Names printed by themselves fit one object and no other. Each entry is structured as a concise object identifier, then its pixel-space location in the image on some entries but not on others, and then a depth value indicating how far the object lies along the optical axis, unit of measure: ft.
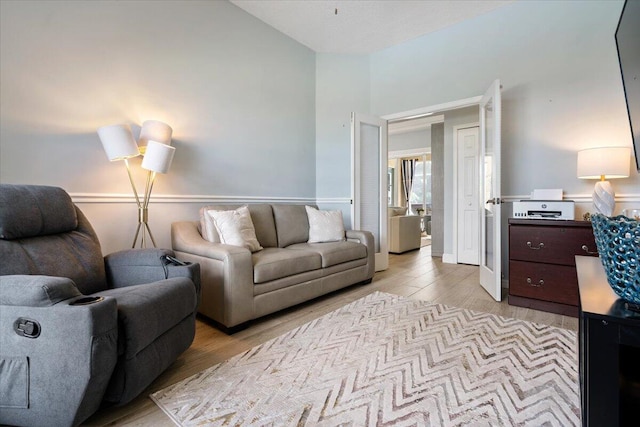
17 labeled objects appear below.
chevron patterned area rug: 4.26
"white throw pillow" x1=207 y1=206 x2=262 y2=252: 8.36
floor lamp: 7.14
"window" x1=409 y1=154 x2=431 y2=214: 30.86
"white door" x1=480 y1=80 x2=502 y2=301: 9.34
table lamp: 7.89
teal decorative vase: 2.18
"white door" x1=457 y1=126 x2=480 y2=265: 15.04
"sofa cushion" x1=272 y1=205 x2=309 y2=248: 10.87
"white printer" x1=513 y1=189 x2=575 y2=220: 8.53
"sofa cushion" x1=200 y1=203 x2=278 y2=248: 10.04
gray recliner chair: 3.60
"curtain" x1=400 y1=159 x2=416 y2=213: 31.55
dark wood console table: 2.11
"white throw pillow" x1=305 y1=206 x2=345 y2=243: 11.18
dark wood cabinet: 8.05
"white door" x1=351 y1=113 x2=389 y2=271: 12.73
